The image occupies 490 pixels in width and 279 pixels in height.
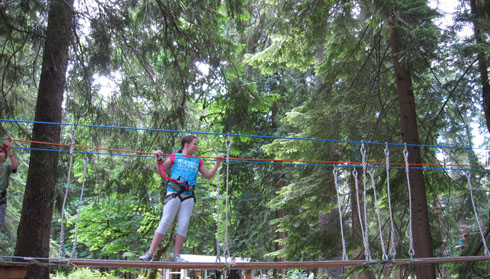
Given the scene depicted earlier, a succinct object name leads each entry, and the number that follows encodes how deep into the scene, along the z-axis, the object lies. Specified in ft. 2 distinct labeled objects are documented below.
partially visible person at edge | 11.49
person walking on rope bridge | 11.07
